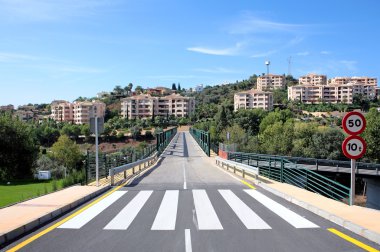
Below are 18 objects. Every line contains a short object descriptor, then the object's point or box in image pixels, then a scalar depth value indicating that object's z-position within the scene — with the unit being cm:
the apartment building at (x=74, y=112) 18475
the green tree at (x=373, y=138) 6494
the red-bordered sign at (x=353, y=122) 978
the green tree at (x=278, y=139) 8338
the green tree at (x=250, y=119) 11944
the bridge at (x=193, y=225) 685
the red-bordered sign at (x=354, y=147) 984
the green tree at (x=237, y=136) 8012
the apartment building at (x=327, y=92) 19425
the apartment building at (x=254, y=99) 18188
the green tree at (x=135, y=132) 12031
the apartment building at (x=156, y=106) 18612
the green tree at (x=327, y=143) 7619
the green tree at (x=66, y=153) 8344
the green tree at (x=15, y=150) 4750
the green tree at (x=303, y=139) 7925
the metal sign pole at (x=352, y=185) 1012
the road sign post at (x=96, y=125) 1567
